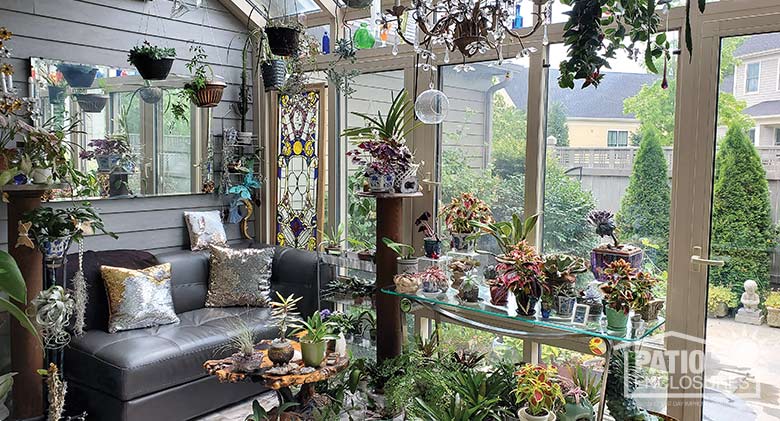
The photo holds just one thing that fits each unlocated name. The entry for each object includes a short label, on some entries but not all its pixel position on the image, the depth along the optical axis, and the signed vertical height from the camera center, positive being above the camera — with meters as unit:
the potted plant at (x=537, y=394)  2.61 -0.89
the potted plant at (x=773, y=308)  2.89 -0.57
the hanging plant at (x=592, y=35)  1.47 +0.36
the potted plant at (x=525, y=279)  2.76 -0.43
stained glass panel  4.77 +0.07
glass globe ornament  3.12 +0.37
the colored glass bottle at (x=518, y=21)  3.59 +0.92
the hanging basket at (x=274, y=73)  4.44 +0.76
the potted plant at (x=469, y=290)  3.04 -0.53
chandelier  2.36 +0.61
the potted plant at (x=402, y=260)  3.28 -0.42
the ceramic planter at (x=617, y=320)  2.59 -0.57
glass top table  2.59 -0.61
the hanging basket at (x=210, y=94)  4.47 +0.61
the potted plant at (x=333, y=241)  4.44 -0.44
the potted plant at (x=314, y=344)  3.13 -0.82
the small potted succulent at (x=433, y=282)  3.20 -0.52
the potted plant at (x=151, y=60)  4.07 +0.77
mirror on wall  3.95 +0.37
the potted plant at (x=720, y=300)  3.00 -0.56
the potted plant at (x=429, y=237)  3.60 -0.33
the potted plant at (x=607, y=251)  3.01 -0.33
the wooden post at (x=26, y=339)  3.34 -0.87
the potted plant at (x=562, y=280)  2.74 -0.43
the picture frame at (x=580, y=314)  2.72 -0.58
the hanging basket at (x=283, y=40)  3.99 +0.90
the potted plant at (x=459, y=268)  3.23 -0.45
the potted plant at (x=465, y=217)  3.48 -0.20
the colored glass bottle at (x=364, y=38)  4.23 +0.97
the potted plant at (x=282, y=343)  3.08 -0.82
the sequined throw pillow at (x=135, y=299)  3.78 -0.74
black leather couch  3.39 -1.02
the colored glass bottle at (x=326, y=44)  4.59 +1.00
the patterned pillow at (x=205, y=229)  4.61 -0.38
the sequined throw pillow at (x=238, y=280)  4.38 -0.70
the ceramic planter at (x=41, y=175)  3.35 +0.01
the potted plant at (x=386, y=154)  3.27 +0.14
